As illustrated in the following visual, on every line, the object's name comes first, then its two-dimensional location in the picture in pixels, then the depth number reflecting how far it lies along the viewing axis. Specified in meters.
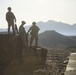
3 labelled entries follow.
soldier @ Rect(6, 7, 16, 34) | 16.10
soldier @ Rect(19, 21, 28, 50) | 16.33
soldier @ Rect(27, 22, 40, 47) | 17.42
